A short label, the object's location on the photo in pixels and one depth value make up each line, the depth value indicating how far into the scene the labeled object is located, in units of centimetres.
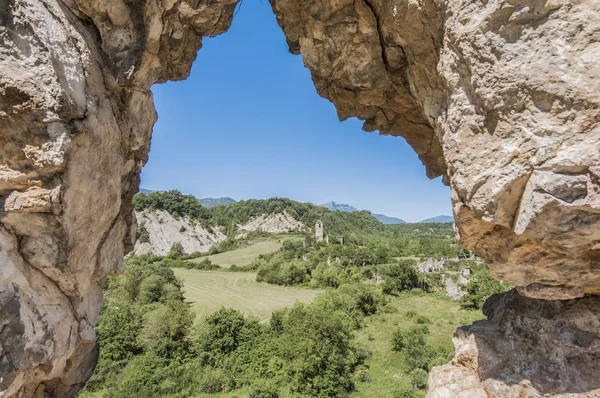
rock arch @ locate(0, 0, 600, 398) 408
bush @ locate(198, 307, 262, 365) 2434
